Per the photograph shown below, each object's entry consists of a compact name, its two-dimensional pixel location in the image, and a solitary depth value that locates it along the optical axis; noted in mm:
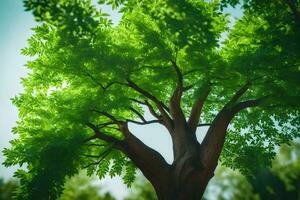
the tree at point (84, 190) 23119
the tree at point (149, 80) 6703
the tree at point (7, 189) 22516
